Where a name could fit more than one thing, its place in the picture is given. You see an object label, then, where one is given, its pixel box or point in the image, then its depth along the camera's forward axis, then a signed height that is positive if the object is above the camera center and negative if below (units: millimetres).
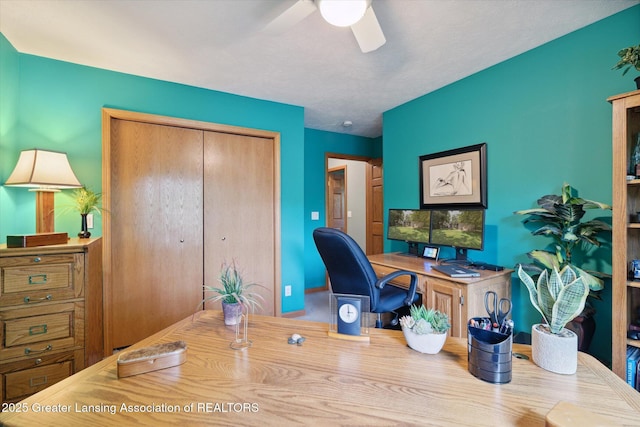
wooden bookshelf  1455 -76
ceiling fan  1317 +1022
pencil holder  775 -417
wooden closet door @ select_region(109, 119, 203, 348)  2520 -139
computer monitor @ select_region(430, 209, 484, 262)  2273 -149
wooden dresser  1534 -608
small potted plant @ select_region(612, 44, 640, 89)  1422 +809
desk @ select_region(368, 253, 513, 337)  1928 -584
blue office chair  1908 -451
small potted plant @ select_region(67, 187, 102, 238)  2131 +73
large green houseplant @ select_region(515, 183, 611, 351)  1674 -125
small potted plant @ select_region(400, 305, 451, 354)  935 -407
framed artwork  2521 +341
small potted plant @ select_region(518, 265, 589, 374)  805 -316
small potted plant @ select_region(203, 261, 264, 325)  1178 -359
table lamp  1805 +253
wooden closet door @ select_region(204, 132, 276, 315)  2900 +50
